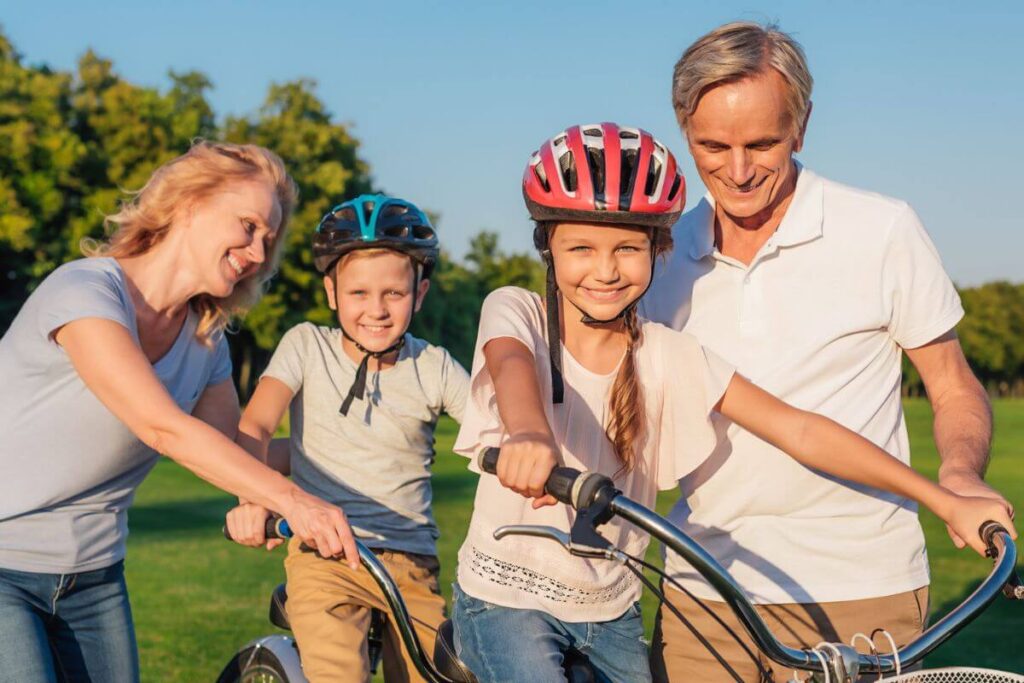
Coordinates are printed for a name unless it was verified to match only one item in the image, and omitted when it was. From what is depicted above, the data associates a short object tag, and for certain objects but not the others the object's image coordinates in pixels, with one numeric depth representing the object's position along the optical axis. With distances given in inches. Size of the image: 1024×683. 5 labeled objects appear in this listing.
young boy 191.8
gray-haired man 147.9
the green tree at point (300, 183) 1882.4
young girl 135.0
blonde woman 144.8
